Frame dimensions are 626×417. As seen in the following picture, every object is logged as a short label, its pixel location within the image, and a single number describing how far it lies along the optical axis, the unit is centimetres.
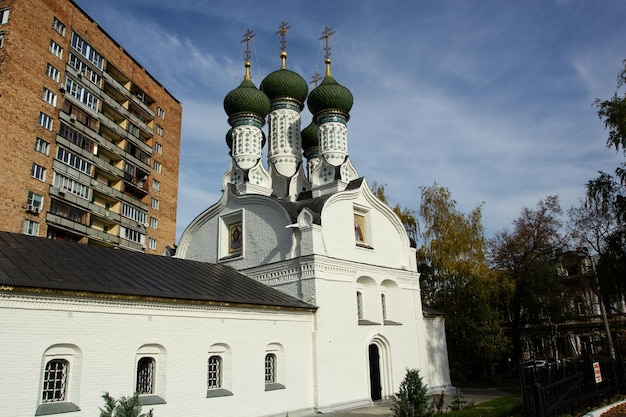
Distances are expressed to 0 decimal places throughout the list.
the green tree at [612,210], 1350
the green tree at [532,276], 2133
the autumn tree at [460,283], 1928
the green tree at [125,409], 697
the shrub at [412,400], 934
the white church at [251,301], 888
